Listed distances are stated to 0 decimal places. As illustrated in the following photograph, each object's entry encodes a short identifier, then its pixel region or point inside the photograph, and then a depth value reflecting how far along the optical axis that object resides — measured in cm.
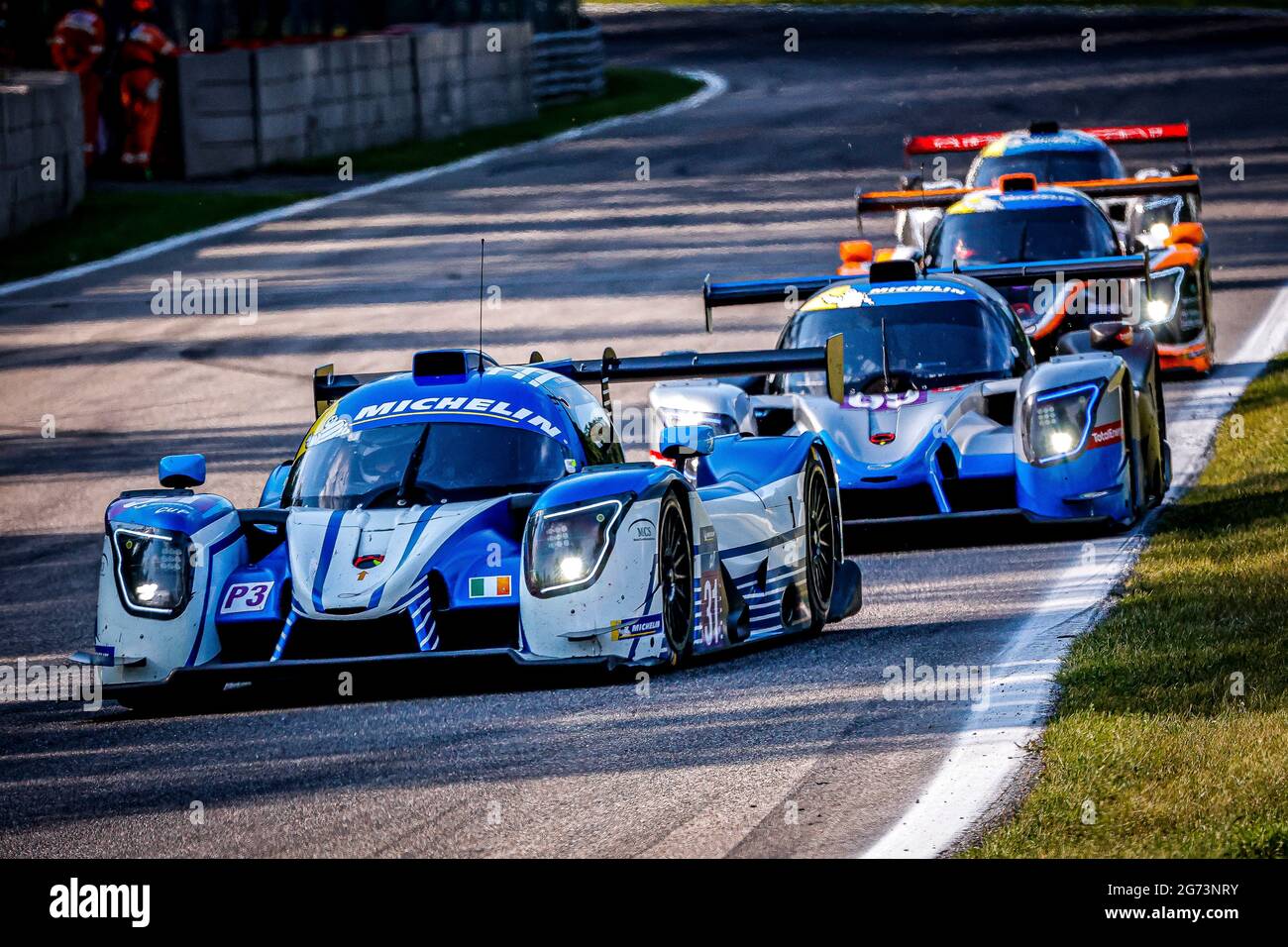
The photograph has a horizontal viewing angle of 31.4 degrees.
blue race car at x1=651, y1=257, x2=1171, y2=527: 1210
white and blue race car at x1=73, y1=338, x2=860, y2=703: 892
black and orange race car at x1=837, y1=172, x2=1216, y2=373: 1767
